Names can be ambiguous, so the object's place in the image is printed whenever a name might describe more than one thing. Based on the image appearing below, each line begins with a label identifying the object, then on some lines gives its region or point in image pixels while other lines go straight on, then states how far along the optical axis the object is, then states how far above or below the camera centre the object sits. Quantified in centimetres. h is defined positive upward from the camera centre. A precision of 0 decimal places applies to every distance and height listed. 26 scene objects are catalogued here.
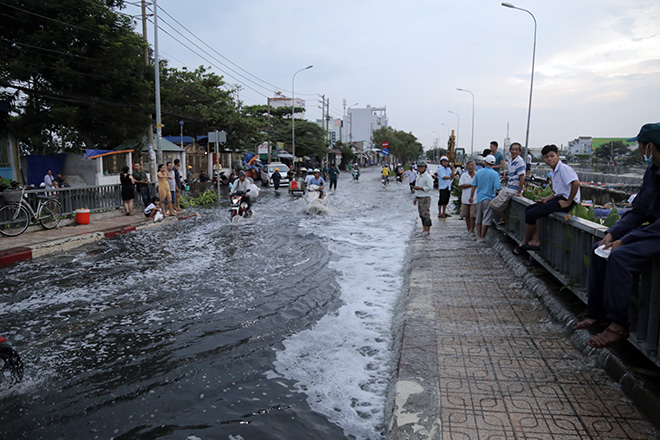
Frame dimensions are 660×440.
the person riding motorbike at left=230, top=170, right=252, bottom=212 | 1548 -90
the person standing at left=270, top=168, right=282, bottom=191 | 2920 -118
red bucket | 1306 -163
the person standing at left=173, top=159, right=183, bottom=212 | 1706 -97
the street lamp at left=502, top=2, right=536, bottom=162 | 2782 +357
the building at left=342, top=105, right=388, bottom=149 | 12757 +1009
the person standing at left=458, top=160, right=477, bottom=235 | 1091 -91
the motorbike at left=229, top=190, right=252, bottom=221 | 1497 -152
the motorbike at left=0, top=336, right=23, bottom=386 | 392 -177
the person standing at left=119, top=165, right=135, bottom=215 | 1482 -98
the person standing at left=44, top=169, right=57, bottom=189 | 1811 -92
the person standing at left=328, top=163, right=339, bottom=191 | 2998 -98
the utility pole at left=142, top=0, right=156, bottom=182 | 2064 +170
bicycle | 1095 -136
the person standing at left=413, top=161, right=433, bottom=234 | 1156 -75
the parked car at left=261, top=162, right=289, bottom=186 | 3532 -86
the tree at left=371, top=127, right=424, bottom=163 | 8944 +410
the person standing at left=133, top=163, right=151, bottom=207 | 1647 -90
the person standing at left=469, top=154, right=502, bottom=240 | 973 -60
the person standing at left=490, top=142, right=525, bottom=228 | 853 -36
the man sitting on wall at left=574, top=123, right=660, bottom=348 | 323 -62
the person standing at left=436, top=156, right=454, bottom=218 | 1510 -91
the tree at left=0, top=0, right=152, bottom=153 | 1900 +369
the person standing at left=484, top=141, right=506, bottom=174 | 1047 +21
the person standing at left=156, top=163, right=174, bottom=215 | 1513 -96
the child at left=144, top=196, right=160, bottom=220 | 1485 -165
